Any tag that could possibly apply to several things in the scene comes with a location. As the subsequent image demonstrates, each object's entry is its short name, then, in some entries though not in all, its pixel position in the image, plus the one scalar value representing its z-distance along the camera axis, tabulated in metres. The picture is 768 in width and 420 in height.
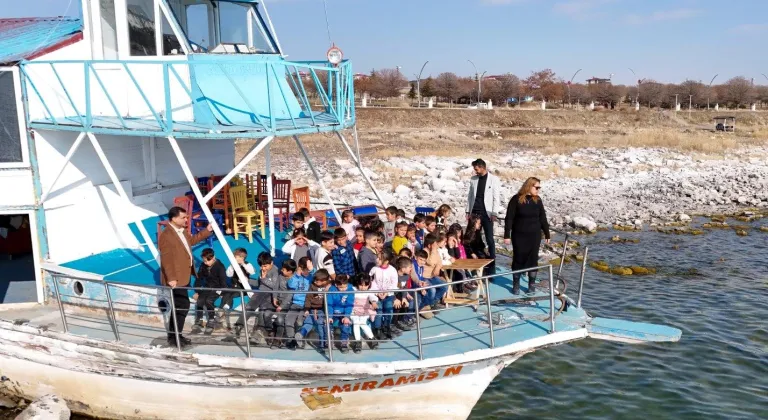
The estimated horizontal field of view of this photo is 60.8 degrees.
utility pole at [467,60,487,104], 69.00
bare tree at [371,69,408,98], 73.06
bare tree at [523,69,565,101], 80.02
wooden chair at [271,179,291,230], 11.96
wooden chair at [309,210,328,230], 11.70
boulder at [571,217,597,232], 21.39
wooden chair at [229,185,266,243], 10.61
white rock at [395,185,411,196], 24.21
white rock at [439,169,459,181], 27.11
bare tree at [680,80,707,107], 78.94
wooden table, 8.65
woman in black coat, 8.91
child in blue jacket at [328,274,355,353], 7.52
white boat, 7.55
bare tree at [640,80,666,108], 77.20
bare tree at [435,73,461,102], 71.88
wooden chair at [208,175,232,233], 10.79
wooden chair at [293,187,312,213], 12.23
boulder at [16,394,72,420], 7.84
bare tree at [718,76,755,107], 81.56
